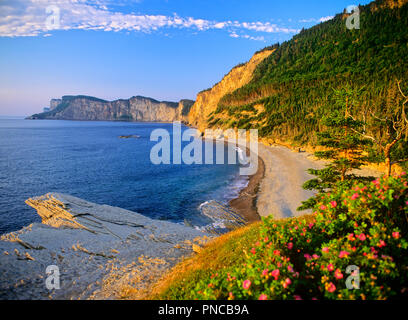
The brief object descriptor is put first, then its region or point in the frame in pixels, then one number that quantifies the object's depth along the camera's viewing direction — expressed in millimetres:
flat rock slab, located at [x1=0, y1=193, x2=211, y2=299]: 9430
